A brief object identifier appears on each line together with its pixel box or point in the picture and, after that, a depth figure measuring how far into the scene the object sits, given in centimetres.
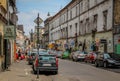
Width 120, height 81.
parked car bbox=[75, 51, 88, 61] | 2655
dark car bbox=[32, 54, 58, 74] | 1309
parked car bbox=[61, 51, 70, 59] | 3390
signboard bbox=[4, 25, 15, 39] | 1294
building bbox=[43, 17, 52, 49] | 6220
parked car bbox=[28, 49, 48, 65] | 2040
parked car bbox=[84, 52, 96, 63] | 2299
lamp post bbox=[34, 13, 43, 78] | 1176
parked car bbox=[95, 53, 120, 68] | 1780
